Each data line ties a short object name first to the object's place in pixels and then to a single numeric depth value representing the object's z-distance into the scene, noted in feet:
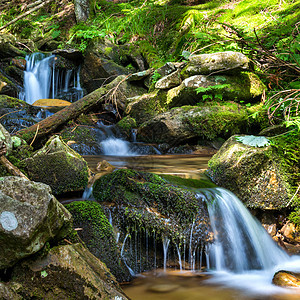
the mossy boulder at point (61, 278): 5.83
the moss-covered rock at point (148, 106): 25.50
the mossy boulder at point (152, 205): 10.45
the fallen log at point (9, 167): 8.71
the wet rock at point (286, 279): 9.00
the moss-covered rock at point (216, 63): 22.42
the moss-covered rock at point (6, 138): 11.02
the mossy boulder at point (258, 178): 13.05
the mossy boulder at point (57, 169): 11.03
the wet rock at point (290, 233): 12.54
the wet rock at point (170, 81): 25.42
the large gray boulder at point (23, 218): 5.53
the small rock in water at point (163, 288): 8.79
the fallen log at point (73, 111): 18.70
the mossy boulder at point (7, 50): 36.85
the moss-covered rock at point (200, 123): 21.42
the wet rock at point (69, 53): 36.48
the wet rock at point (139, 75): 29.66
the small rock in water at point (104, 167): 13.99
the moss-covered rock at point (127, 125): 24.53
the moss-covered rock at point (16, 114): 23.12
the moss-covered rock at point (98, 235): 9.03
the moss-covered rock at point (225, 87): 22.95
